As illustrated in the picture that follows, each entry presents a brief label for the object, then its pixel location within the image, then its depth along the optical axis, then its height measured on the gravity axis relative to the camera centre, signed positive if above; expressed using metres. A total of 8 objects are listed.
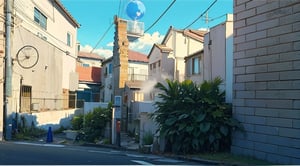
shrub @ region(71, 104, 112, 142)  18.42 -1.57
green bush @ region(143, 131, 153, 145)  13.71 -1.75
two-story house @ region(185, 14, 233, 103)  13.43 +2.03
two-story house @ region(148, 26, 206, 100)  29.95 +3.59
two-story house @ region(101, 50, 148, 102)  42.17 +3.07
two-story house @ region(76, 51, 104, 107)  41.97 +1.78
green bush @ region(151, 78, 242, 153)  11.20 -0.79
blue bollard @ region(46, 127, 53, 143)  17.91 -2.25
